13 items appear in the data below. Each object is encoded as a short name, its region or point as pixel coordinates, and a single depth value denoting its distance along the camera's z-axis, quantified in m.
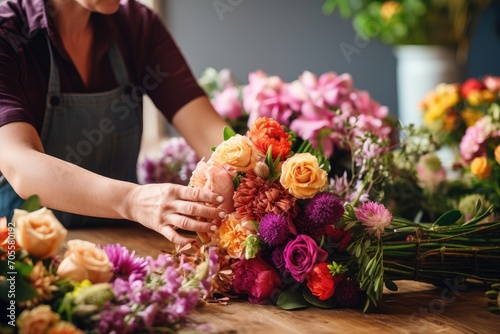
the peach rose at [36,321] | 1.08
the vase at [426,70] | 3.92
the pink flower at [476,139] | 2.11
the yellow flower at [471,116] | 2.58
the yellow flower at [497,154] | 1.88
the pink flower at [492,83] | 2.73
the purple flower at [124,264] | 1.30
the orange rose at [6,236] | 1.16
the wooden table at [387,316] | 1.32
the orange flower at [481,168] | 2.04
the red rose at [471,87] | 2.70
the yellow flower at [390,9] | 3.97
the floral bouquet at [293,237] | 1.41
